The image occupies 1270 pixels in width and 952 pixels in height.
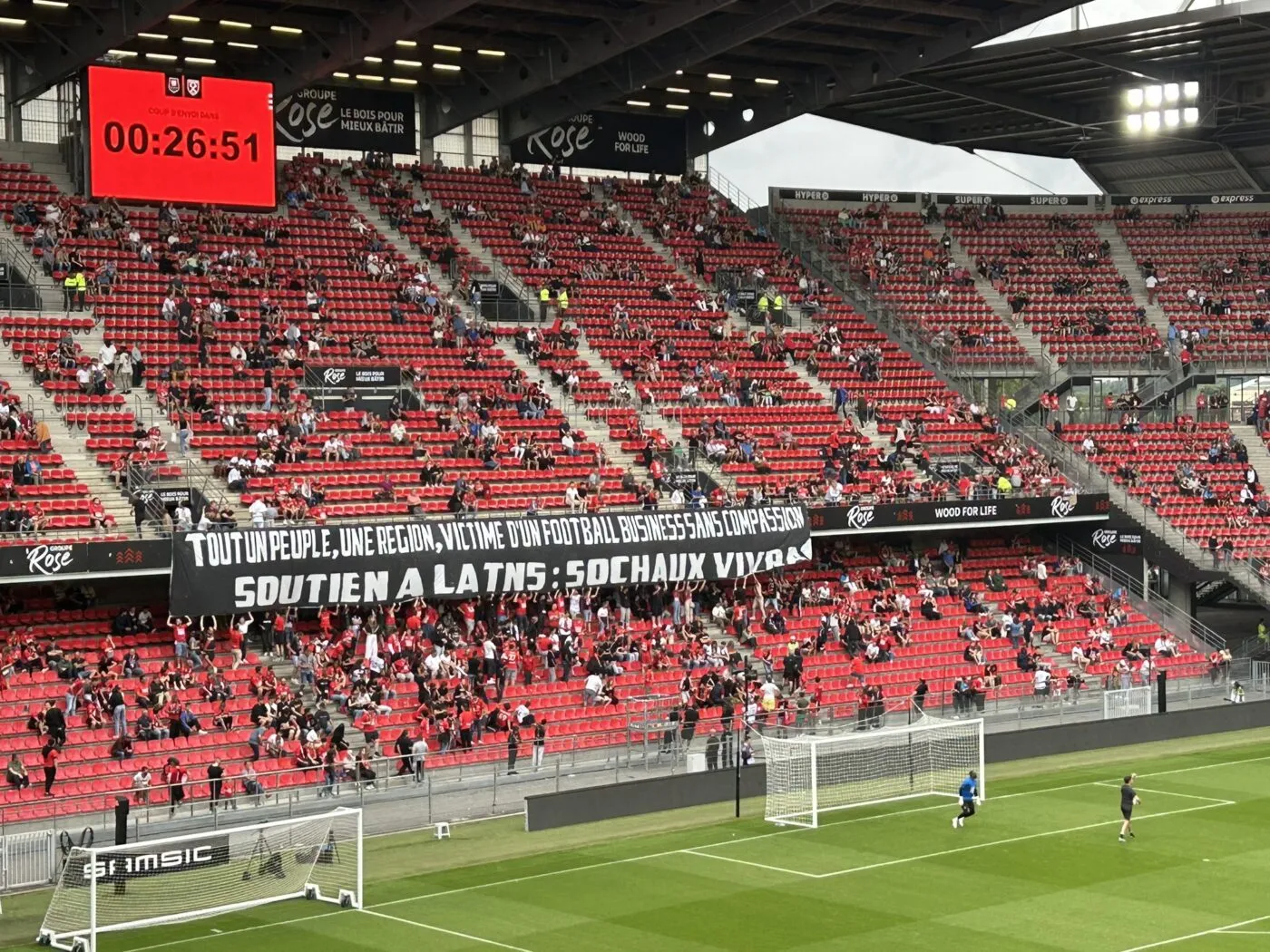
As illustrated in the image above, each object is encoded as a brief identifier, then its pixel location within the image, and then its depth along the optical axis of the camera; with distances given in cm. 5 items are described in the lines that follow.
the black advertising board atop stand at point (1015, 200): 6581
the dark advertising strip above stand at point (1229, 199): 6694
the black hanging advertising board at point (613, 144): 5934
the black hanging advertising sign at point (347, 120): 5425
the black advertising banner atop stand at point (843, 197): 6338
